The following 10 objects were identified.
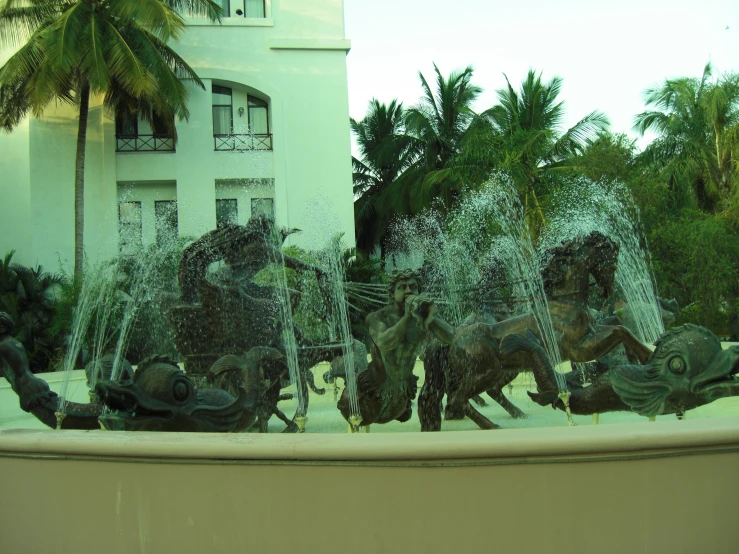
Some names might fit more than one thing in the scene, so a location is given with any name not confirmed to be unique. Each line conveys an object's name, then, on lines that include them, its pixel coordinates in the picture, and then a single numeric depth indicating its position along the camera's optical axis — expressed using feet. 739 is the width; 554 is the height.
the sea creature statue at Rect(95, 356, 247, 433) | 15.60
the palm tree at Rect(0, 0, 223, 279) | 67.72
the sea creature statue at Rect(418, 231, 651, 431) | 21.35
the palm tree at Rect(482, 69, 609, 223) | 80.12
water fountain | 9.66
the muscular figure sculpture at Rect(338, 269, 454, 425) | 18.69
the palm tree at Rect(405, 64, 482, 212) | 103.91
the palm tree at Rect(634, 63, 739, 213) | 90.43
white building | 77.30
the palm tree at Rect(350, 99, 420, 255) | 108.06
